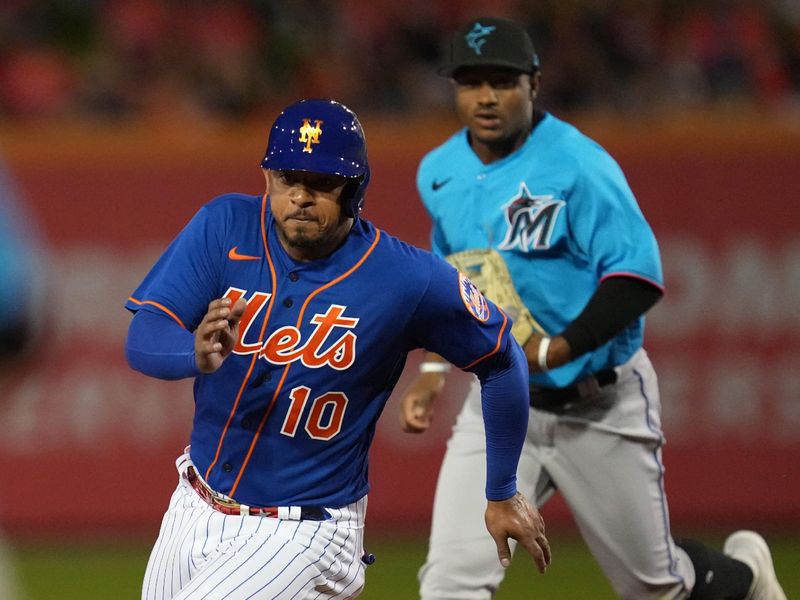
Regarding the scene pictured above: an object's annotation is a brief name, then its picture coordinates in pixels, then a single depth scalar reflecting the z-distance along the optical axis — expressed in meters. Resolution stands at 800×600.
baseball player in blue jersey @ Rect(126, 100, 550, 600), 24.54
